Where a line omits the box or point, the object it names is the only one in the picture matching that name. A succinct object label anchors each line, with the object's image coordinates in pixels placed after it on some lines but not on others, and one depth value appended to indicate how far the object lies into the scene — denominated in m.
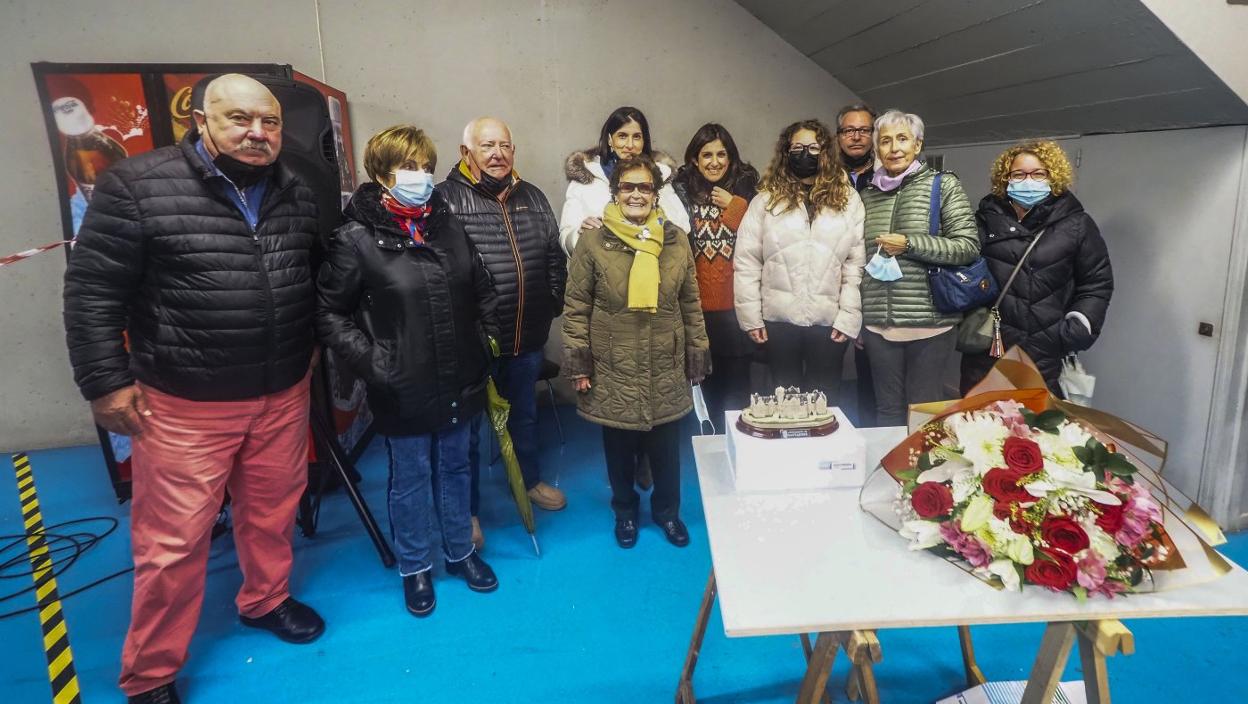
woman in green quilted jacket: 2.35
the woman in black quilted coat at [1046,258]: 2.31
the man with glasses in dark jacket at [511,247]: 2.38
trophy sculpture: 1.57
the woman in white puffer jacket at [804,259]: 2.44
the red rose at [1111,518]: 1.14
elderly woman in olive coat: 2.18
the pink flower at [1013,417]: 1.28
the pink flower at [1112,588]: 1.13
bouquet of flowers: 1.13
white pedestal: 1.52
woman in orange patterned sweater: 2.73
